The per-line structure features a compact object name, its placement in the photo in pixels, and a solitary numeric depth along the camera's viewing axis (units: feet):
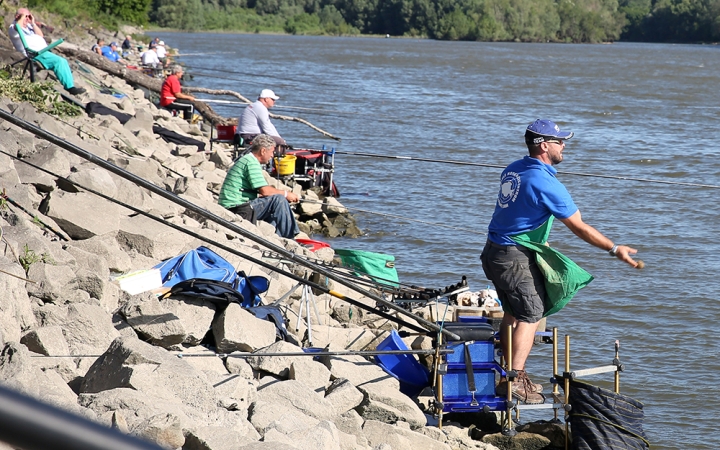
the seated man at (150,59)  194.39
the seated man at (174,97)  110.42
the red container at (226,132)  88.79
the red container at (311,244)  56.92
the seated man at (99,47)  168.96
